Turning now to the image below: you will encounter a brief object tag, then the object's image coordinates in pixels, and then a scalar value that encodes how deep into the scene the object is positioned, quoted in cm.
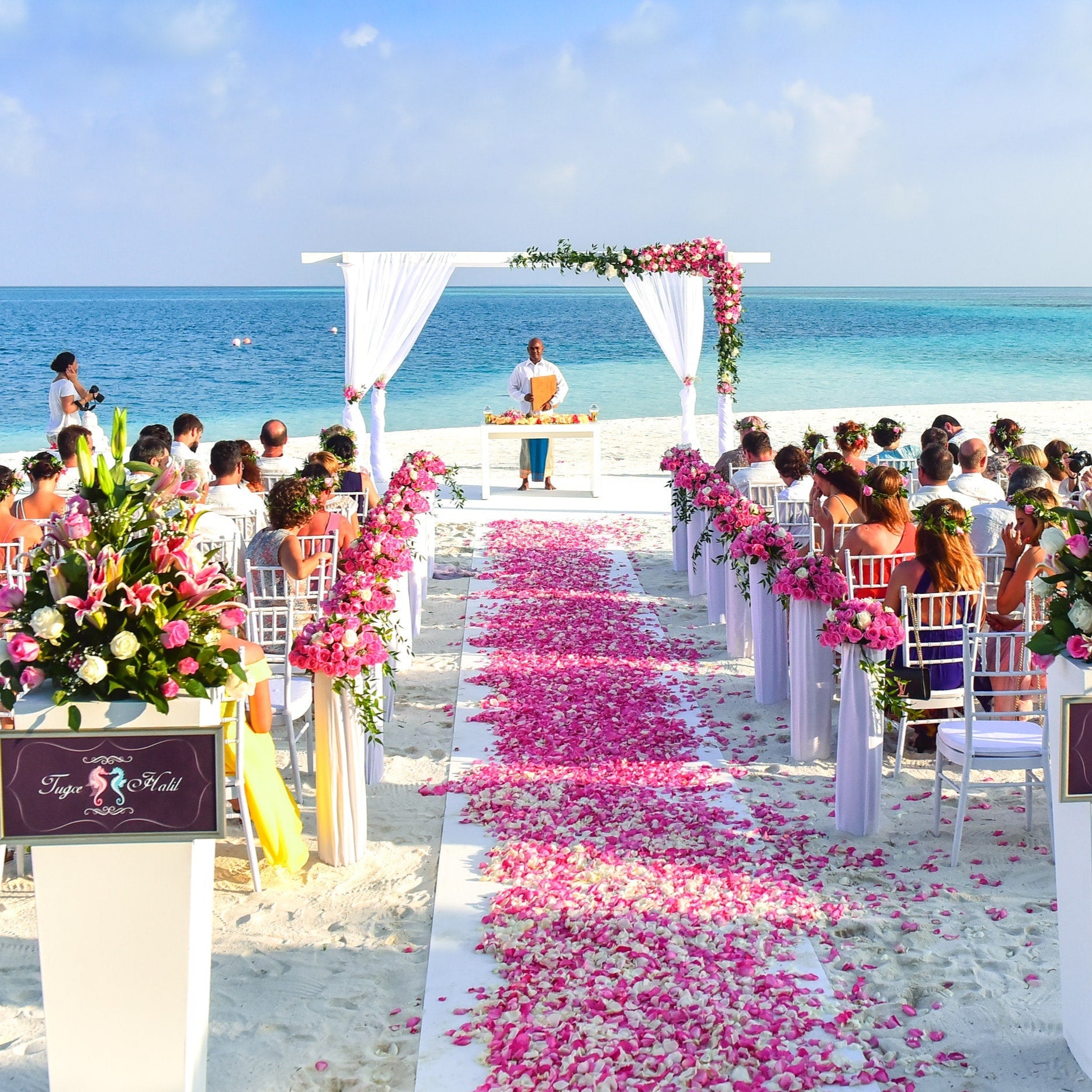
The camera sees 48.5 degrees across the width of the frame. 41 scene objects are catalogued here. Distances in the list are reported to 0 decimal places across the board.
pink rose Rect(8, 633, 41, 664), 301
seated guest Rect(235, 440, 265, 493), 910
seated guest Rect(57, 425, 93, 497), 941
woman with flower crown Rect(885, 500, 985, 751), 578
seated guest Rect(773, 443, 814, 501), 882
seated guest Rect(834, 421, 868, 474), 875
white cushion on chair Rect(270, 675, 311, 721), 546
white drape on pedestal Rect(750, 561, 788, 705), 693
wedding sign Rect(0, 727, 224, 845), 298
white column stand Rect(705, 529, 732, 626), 868
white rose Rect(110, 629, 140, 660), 295
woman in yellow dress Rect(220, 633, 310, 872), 475
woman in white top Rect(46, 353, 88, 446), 1262
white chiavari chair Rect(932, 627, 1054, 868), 488
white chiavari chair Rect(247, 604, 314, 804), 532
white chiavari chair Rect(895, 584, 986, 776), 561
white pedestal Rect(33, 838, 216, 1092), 307
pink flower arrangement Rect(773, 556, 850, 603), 576
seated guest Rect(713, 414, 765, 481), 1005
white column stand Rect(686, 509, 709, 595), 962
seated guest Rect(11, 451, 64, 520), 795
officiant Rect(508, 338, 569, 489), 1419
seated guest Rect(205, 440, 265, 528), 813
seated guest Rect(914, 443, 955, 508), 754
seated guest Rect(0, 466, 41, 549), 725
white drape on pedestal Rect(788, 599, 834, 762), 595
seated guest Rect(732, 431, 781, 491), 948
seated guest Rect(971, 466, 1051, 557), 759
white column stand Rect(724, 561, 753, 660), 795
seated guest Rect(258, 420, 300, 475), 956
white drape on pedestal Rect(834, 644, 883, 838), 515
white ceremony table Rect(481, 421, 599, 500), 1388
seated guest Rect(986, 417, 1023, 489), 954
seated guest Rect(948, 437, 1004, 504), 851
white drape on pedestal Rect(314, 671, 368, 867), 493
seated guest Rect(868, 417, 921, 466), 950
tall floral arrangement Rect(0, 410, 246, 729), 304
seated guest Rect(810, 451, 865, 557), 738
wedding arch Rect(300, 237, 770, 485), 1286
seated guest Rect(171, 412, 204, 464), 931
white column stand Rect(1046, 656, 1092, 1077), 341
